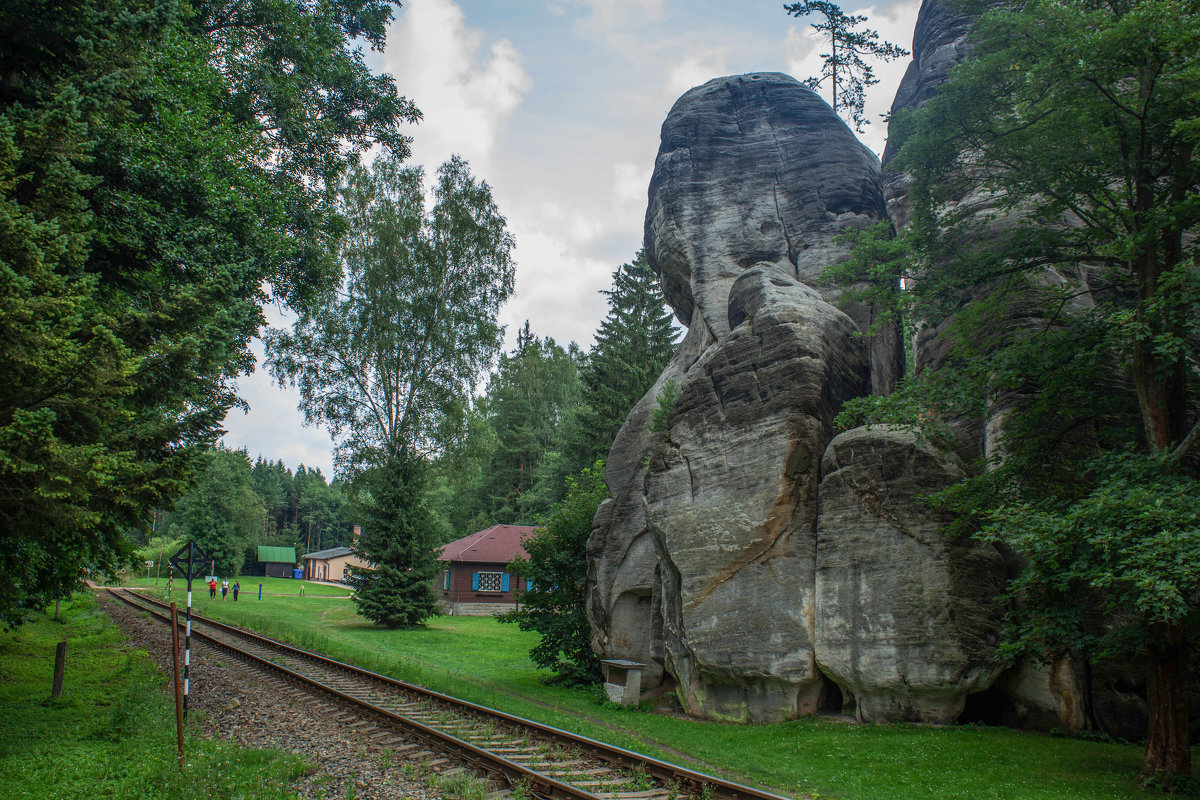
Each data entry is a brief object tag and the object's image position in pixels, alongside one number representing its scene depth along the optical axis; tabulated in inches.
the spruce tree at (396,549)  1228.5
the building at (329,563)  2866.6
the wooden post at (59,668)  541.3
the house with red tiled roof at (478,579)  1630.2
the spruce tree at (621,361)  1526.8
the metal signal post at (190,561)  477.1
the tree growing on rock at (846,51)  1163.3
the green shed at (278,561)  3225.9
